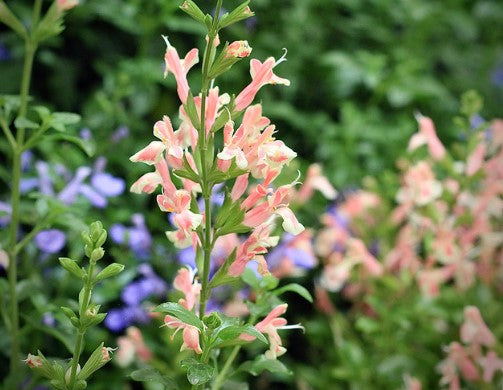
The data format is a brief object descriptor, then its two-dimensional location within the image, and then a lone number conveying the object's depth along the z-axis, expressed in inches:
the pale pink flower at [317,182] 45.2
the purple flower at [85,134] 43.9
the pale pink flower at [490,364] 40.3
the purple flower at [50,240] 41.0
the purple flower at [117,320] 41.9
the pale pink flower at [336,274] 45.5
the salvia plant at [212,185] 30.6
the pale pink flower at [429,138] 43.6
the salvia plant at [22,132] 36.0
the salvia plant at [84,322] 30.8
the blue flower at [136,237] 43.1
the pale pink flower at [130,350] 39.7
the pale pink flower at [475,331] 40.3
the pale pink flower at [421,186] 43.0
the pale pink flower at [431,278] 44.3
